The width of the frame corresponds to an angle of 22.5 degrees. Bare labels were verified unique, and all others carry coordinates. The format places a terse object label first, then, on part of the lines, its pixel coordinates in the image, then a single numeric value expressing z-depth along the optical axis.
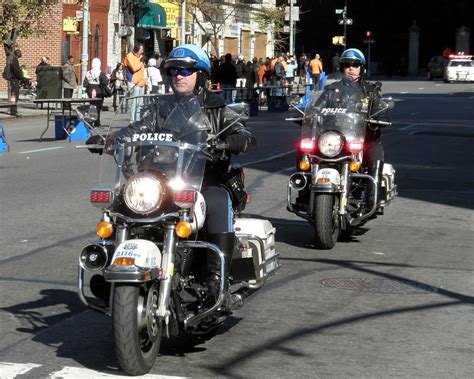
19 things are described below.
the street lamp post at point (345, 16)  87.64
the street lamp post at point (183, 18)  53.06
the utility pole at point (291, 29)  66.25
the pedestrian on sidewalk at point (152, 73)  33.50
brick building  48.59
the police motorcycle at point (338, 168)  11.01
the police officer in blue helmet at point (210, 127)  6.80
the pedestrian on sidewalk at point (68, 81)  36.47
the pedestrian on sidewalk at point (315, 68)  48.97
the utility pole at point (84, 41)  40.88
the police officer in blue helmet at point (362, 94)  11.72
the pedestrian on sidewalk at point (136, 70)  28.67
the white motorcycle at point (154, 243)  6.10
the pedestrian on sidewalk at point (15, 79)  34.62
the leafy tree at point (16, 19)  36.78
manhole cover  9.23
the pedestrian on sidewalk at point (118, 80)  39.91
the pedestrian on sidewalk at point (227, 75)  38.25
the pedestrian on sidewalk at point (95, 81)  34.12
